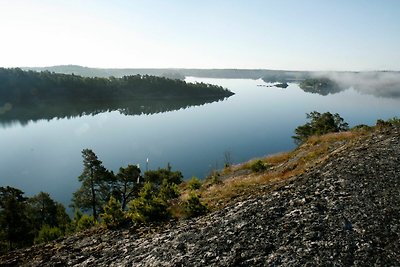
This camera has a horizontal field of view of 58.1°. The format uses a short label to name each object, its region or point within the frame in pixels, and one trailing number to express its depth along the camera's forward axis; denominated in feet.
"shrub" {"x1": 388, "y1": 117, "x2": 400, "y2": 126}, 107.45
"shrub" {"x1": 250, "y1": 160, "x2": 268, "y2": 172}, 125.49
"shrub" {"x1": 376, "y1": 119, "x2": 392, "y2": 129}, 108.66
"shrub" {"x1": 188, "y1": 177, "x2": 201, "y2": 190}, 113.17
